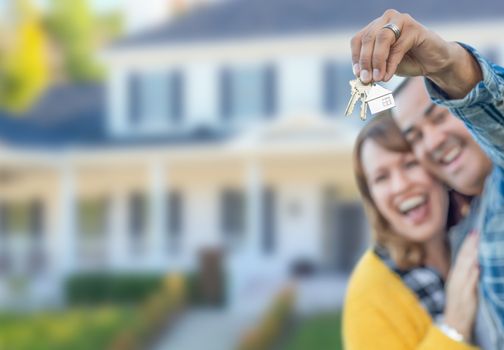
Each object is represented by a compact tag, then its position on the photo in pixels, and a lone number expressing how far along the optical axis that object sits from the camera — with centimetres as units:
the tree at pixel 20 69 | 1858
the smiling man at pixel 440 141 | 168
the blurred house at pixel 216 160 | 1487
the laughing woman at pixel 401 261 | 172
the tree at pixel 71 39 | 2212
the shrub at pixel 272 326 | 1074
